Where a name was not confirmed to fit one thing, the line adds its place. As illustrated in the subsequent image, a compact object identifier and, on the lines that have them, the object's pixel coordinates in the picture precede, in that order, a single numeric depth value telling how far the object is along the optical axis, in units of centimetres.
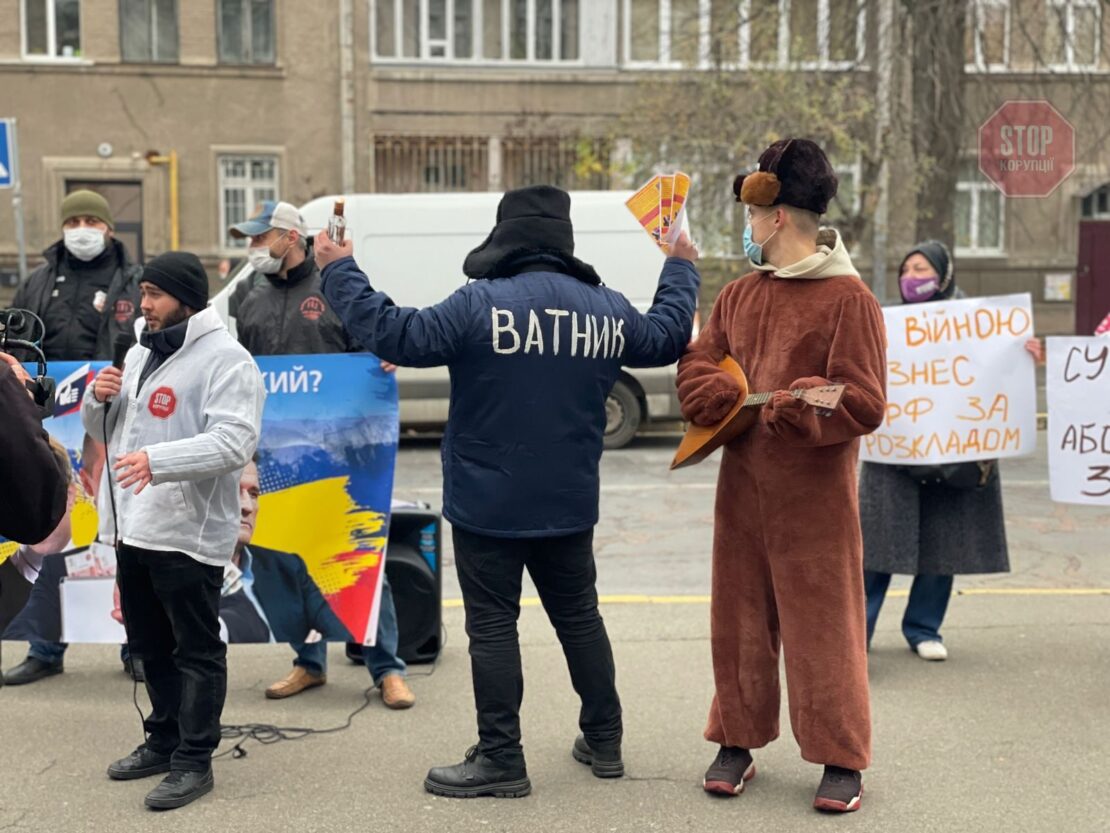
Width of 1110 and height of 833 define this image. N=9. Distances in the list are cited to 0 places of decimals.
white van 1356
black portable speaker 584
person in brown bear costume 411
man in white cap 557
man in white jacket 428
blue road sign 1212
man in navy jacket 418
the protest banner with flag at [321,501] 541
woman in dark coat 573
